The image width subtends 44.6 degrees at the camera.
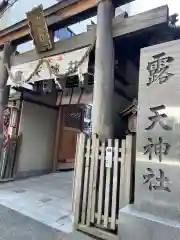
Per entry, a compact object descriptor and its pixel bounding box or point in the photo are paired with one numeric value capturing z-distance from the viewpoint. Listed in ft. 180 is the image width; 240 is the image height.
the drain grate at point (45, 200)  17.54
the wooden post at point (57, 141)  32.04
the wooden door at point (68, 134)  33.73
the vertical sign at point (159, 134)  9.41
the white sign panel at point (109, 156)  12.34
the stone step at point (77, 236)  11.64
